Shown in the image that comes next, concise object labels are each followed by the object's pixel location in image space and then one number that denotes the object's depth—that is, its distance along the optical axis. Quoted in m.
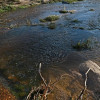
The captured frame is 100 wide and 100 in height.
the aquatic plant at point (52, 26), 12.04
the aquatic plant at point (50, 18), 14.14
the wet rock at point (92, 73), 5.48
